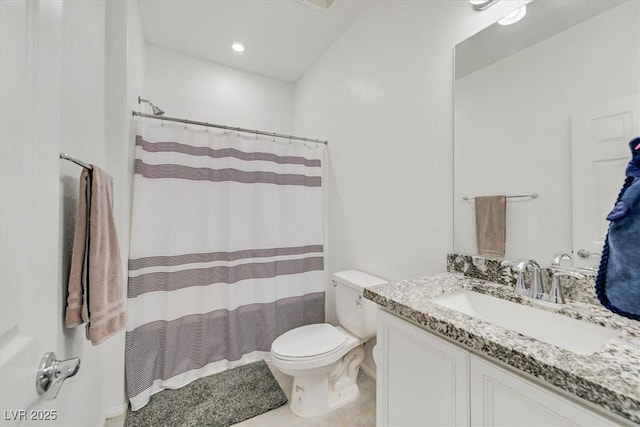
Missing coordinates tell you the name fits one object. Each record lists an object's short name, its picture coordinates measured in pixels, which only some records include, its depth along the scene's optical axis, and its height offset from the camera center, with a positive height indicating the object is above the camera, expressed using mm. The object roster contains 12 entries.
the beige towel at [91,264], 858 -172
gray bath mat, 1482 -1184
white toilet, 1476 -813
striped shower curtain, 1666 -276
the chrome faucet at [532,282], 954 -256
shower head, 1917 +794
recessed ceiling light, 2287 +1517
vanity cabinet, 573 -479
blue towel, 632 -93
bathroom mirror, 863 +427
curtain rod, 1693 +655
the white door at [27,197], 416 +31
